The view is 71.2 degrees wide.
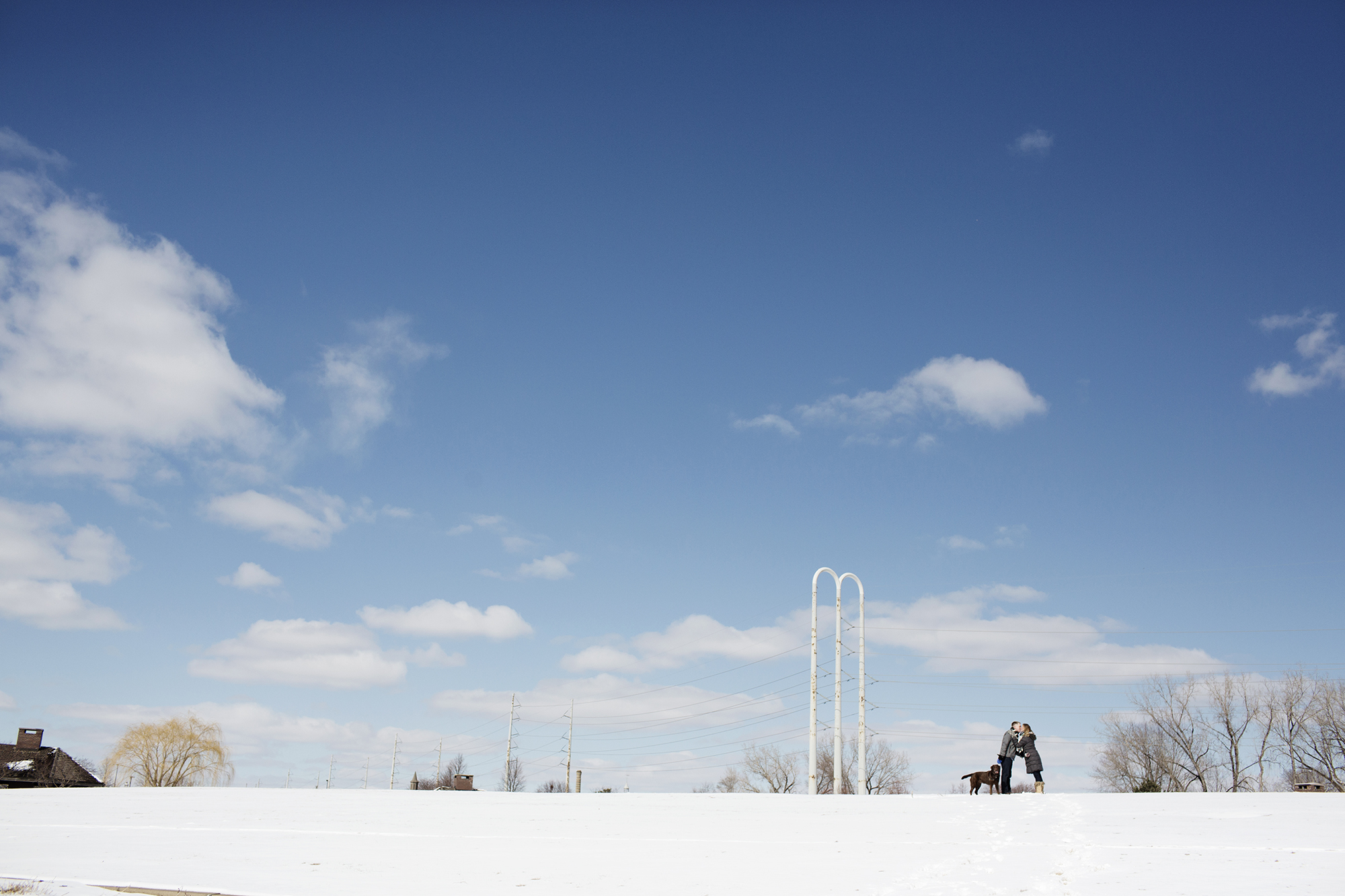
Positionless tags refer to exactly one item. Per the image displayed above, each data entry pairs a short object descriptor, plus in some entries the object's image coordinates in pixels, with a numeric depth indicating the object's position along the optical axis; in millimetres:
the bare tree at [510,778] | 68369
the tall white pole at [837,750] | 30266
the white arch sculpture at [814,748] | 29219
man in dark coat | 23812
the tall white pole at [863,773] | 28625
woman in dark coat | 23234
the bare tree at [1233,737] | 68875
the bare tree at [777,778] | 99312
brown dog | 23875
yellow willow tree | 84625
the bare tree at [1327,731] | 64688
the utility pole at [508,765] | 68331
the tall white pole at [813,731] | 29906
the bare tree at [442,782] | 88981
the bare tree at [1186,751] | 70938
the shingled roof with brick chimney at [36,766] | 65938
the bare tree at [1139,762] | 72625
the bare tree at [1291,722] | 68062
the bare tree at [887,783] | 92312
